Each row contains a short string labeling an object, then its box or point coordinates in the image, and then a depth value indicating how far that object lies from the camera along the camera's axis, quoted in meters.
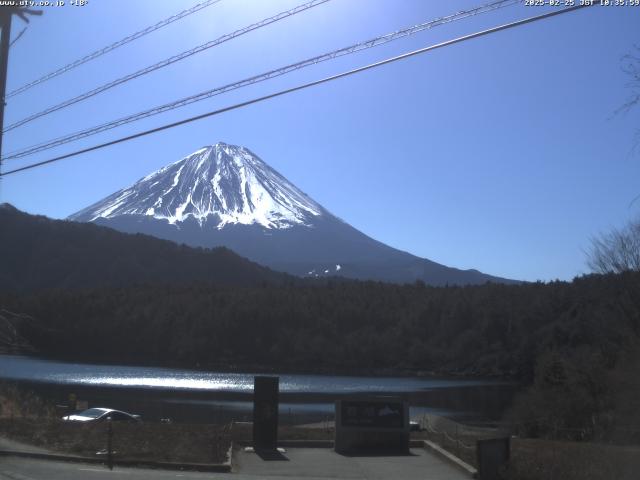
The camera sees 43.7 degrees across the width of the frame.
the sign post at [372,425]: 20.28
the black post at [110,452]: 16.21
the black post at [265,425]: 19.86
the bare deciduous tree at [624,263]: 40.44
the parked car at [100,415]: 28.82
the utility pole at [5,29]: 18.67
